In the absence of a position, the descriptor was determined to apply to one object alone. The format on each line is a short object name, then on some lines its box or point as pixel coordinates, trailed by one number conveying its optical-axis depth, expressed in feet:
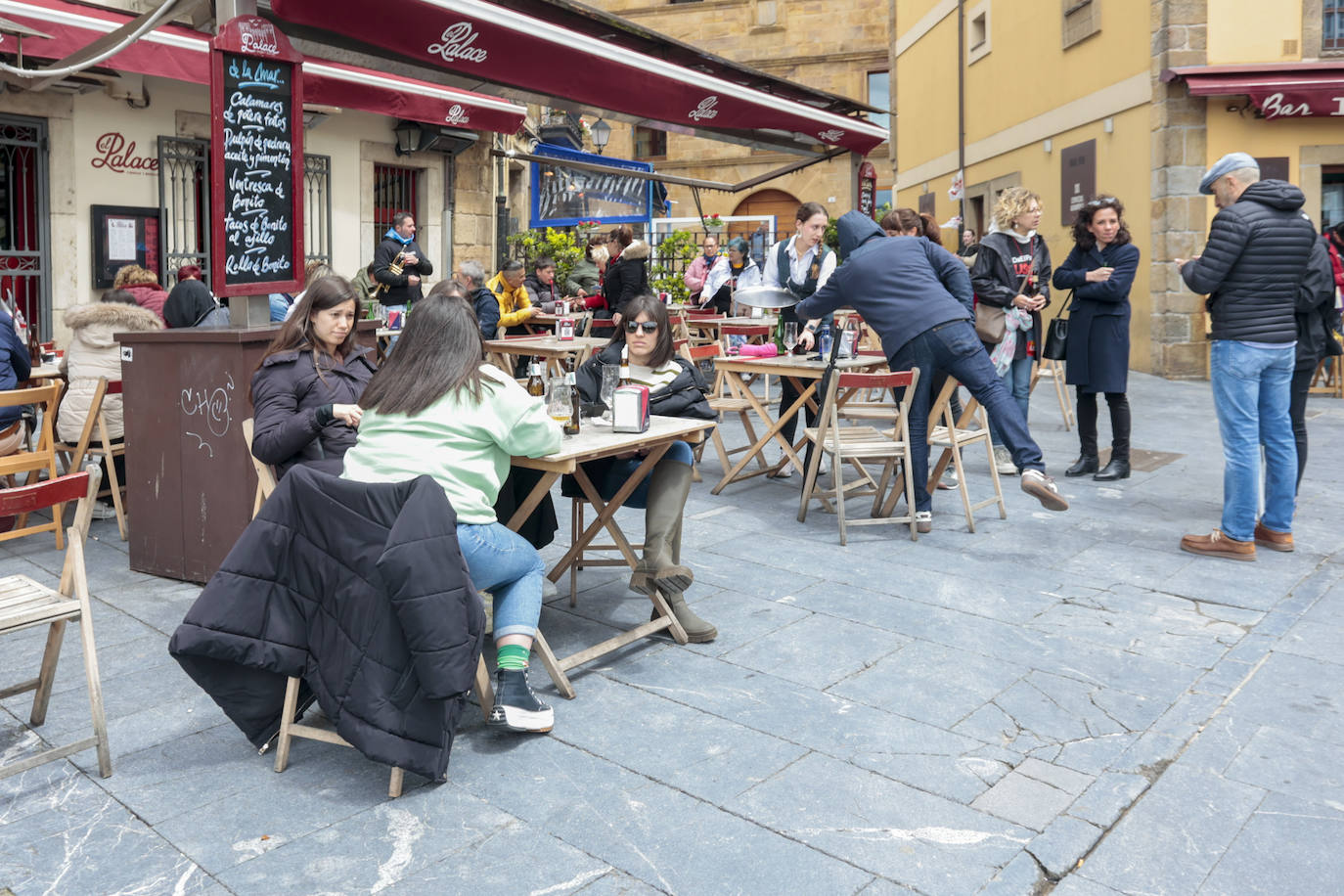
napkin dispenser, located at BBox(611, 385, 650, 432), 13.30
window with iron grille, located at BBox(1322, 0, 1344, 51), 43.42
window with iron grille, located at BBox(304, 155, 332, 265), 40.40
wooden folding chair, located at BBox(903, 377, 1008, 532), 19.72
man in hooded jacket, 18.63
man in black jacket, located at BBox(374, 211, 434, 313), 32.40
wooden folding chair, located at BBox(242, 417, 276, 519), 12.49
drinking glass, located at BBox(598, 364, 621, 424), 14.34
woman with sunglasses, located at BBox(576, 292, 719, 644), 13.78
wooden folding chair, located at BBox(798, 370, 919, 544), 18.62
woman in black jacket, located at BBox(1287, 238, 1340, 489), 18.22
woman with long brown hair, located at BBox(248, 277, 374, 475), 13.33
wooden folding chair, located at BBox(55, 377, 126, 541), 18.38
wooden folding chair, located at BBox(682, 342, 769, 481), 23.51
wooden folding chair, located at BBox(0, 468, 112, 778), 9.62
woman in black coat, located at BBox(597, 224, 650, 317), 33.68
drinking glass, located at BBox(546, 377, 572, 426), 13.44
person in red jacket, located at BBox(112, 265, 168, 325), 26.08
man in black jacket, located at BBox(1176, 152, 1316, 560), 17.35
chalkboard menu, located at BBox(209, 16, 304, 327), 15.65
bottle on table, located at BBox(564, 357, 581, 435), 13.35
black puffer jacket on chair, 9.41
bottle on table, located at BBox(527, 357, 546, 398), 13.99
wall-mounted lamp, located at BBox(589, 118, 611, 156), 56.70
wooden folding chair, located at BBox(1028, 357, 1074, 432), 30.66
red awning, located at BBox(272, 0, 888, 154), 16.97
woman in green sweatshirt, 10.74
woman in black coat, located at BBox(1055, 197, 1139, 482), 23.80
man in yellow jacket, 35.24
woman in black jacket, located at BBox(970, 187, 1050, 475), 24.00
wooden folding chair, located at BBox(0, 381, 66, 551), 16.01
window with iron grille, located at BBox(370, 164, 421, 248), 44.42
